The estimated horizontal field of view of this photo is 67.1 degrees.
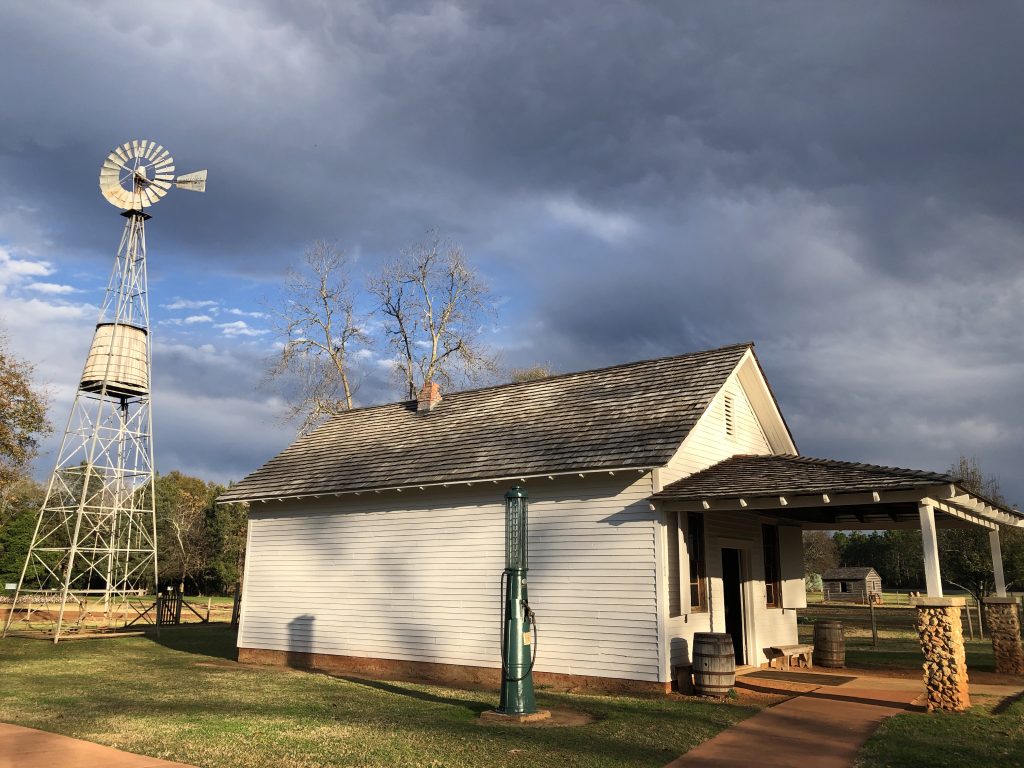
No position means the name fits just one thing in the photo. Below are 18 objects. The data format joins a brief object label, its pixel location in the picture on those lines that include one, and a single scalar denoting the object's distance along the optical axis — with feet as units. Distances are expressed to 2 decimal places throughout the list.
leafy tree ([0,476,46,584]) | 154.71
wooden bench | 49.06
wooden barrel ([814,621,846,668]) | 49.90
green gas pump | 32.73
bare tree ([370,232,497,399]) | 113.70
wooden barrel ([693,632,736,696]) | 38.17
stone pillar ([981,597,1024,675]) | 46.39
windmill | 78.23
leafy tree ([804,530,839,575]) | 250.98
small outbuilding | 195.59
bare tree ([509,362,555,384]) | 136.21
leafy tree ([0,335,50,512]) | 83.82
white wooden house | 40.81
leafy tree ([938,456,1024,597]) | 108.47
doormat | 42.80
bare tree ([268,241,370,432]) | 110.63
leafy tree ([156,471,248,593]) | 173.78
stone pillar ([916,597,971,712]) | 33.45
